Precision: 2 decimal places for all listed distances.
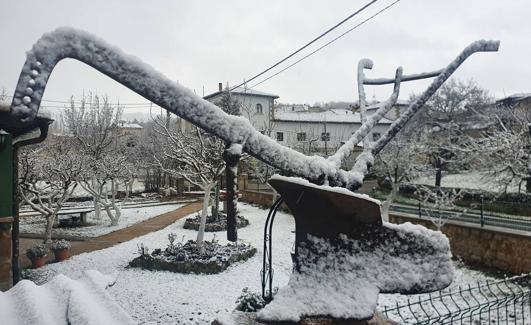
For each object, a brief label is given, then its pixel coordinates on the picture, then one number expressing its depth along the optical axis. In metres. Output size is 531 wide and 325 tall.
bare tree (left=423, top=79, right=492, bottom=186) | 27.89
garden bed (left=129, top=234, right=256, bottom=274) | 10.62
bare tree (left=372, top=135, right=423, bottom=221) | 14.70
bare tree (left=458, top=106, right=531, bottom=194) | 12.70
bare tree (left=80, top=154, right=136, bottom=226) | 17.89
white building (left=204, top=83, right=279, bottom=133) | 38.66
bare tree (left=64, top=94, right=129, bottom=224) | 23.81
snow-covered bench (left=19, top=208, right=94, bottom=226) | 17.69
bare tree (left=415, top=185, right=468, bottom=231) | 11.84
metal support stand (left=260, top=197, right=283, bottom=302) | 2.68
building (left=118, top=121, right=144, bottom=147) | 38.74
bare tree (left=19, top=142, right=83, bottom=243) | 12.59
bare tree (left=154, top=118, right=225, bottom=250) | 12.77
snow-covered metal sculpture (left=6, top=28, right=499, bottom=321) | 2.06
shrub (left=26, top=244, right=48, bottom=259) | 11.14
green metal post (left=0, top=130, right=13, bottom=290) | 6.68
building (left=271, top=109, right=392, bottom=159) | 38.19
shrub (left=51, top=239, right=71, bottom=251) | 11.70
